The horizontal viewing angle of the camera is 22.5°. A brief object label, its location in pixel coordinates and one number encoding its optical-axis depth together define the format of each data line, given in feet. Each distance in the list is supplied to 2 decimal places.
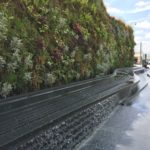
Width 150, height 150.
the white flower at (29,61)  21.88
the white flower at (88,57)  36.57
